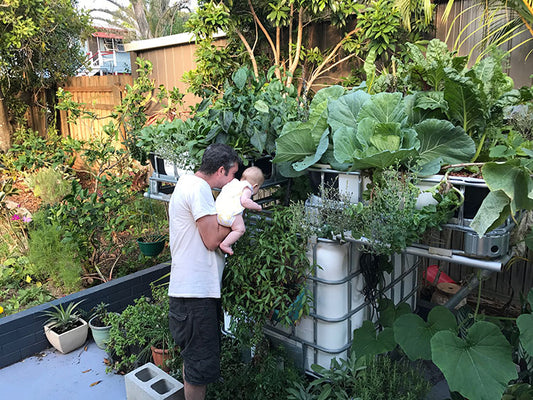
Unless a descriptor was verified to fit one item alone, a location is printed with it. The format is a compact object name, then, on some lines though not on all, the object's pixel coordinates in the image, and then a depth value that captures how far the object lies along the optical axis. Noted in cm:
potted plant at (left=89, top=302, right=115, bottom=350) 313
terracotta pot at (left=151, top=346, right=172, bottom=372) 273
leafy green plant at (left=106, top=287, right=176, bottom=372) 282
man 210
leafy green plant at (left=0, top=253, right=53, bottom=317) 353
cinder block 232
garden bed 307
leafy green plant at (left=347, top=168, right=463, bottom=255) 162
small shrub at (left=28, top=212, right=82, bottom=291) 365
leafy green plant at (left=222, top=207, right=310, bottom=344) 207
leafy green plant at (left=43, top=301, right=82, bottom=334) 321
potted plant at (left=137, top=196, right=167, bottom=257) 371
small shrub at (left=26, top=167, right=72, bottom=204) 500
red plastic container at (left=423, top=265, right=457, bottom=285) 344
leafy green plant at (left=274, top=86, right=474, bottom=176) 176
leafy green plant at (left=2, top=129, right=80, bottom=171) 388
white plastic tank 208
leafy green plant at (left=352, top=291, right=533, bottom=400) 173
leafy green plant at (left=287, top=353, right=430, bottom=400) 215
